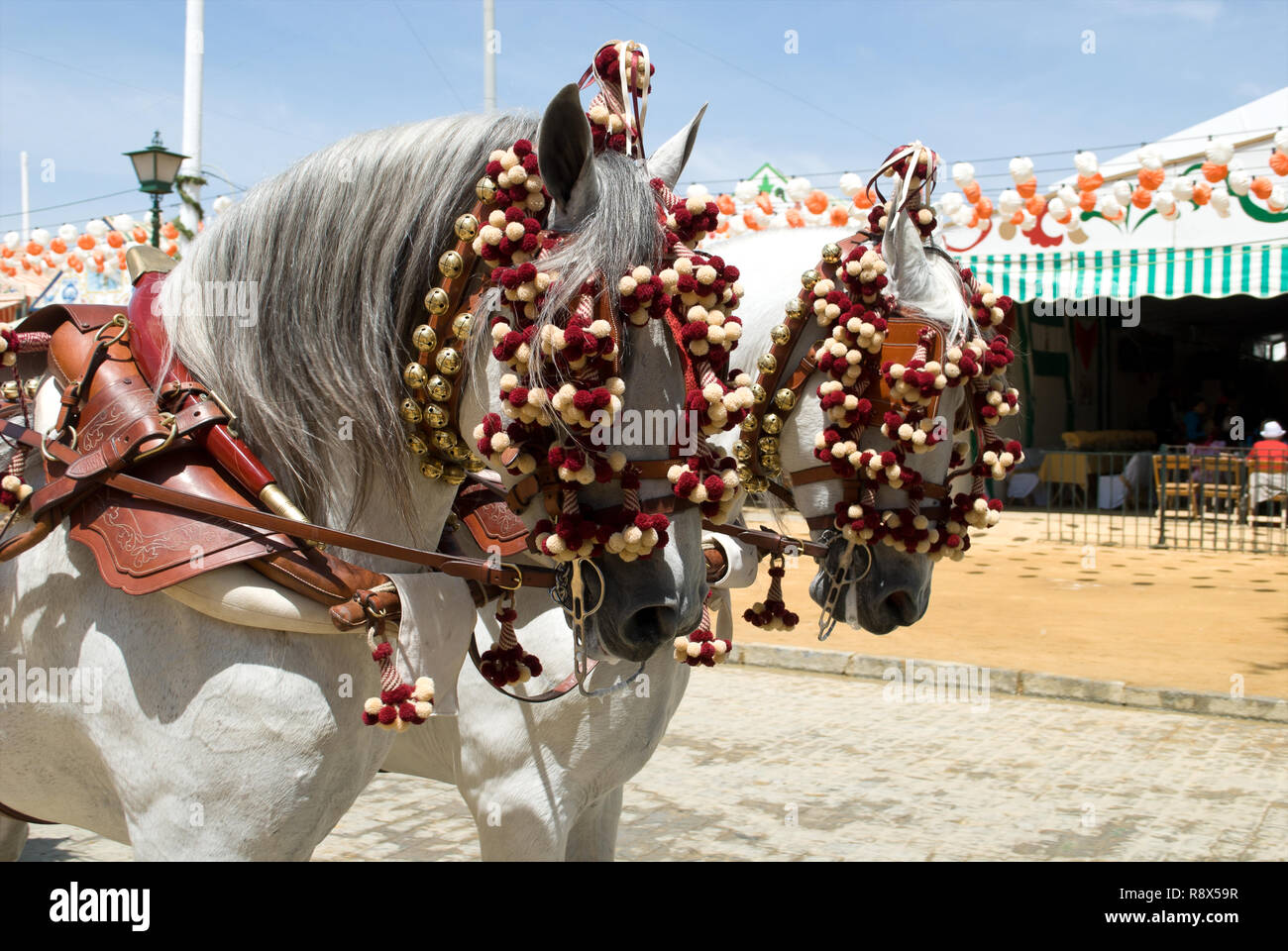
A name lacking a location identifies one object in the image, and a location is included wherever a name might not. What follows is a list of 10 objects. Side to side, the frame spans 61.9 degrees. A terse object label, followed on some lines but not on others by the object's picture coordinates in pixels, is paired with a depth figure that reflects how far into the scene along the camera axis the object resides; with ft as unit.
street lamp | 33.42
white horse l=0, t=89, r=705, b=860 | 5.80
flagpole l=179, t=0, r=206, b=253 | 33.30
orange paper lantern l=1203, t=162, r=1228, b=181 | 39.70
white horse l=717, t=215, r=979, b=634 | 9.41
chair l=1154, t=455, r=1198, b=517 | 46.57
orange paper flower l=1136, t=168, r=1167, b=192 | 41.34
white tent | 43.75
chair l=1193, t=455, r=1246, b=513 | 46.50
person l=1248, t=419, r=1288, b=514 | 45.75
